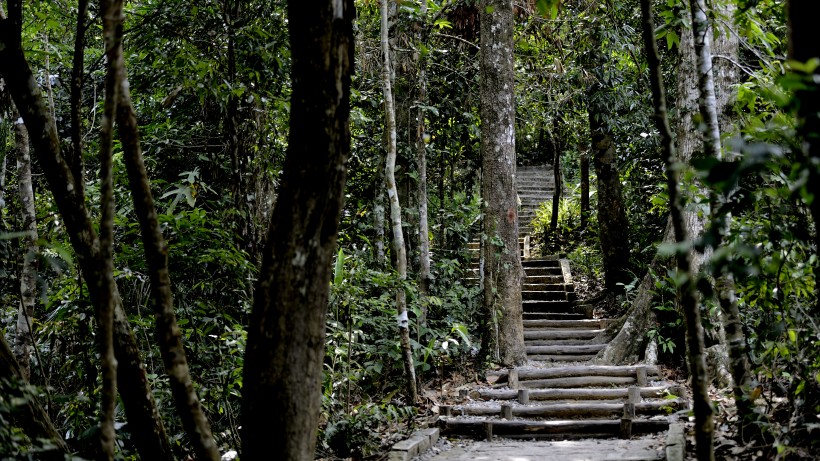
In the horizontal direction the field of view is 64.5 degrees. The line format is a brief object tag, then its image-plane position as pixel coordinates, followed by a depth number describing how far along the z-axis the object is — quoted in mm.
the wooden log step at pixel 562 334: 11938
